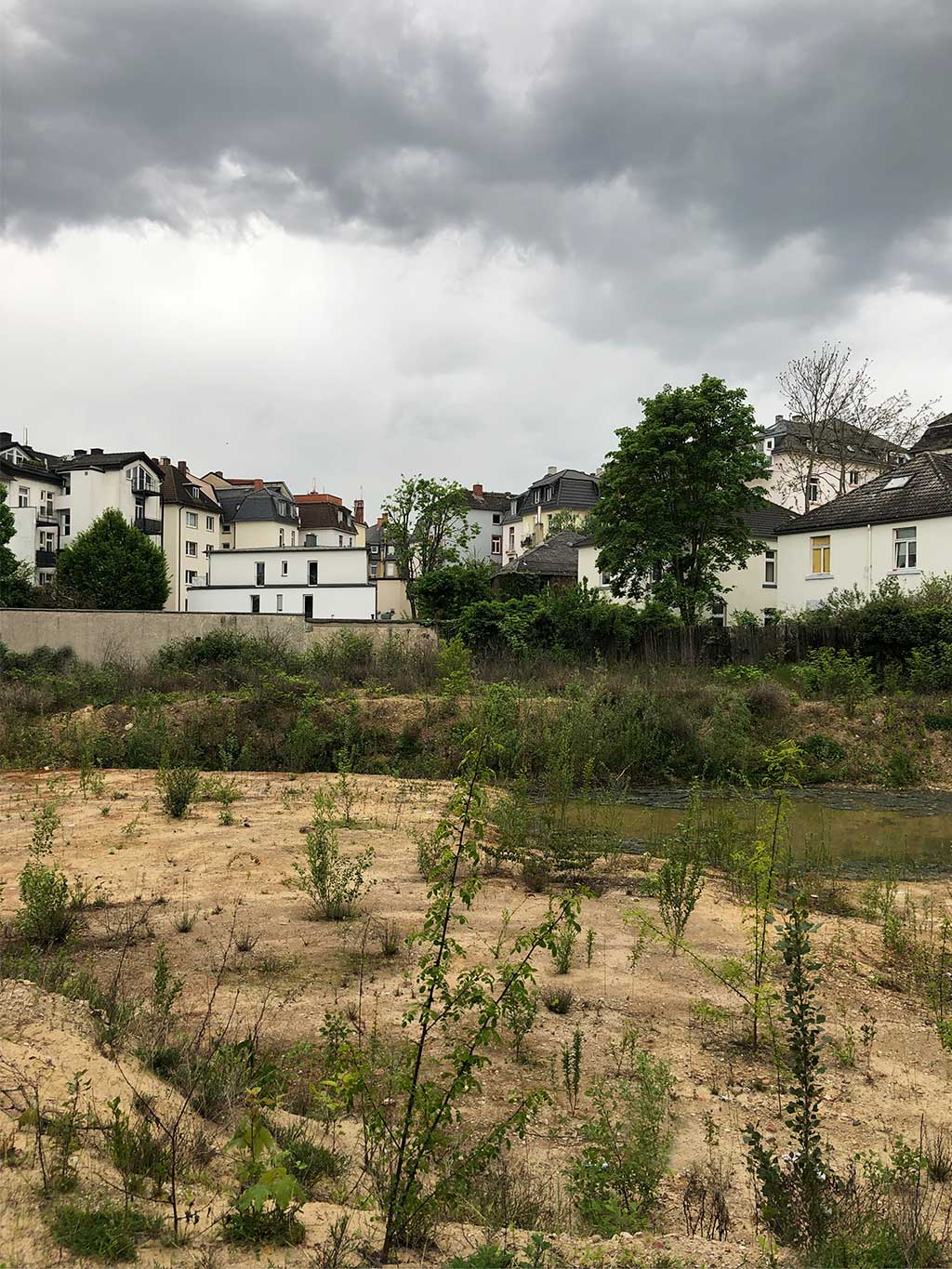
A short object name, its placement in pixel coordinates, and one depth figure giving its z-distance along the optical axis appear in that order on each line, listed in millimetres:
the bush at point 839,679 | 23359
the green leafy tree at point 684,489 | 31609
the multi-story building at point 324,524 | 77500
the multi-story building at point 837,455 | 41438
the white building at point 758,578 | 41406
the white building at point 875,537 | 31391
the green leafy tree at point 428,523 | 62031
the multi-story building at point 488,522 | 95500
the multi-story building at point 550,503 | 77125
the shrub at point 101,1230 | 3107
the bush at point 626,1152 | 3732
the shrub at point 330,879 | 8109
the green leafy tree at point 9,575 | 45375
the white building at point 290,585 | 47000
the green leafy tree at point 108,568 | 50216
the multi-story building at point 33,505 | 57469
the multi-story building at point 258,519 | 71562
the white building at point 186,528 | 65000
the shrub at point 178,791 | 13000
